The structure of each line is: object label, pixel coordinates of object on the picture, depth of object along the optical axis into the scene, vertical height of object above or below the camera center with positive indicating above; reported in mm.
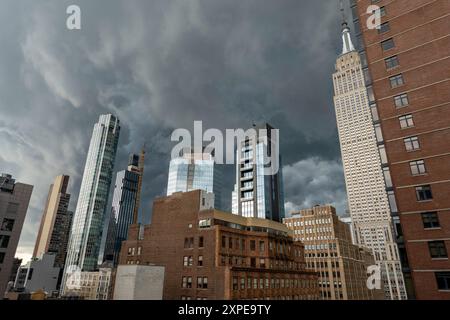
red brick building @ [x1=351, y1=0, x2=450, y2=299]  33756 +19931
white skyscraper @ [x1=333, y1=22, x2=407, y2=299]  179375 +1481
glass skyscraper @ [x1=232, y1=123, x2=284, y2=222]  145250 +50556
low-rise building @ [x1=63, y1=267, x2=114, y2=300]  162250 -5416
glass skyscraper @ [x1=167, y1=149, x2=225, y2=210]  193000 +62457
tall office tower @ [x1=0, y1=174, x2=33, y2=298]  49250 +9428
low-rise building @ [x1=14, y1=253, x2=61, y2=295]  169000 -530
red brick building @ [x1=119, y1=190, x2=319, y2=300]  58531 +5202
